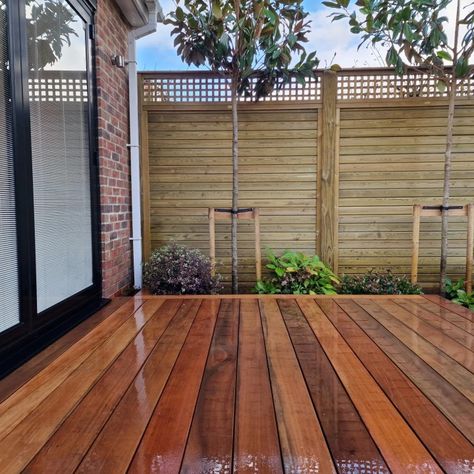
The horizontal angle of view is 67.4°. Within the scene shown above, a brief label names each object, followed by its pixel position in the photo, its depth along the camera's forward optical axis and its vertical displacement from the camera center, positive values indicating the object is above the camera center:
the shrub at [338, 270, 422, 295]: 3.01 -0.66
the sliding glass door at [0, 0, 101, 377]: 1.55 +0.19
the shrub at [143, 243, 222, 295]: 2.87 -0.54
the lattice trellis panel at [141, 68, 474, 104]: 3.39 +1.17
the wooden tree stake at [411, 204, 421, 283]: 3.08 -0.22
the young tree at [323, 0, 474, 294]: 2.78 +1.41
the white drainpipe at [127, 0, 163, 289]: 3.20 +0.63
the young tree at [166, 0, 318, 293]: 2.88 +1.40
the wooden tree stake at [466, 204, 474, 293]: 3.06 -0.29
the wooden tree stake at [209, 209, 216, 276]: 3.20 -0.22
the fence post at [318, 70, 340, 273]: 3.40 +0.36
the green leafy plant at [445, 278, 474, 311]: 3.10 -0.76
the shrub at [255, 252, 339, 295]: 3.15 -0.62
